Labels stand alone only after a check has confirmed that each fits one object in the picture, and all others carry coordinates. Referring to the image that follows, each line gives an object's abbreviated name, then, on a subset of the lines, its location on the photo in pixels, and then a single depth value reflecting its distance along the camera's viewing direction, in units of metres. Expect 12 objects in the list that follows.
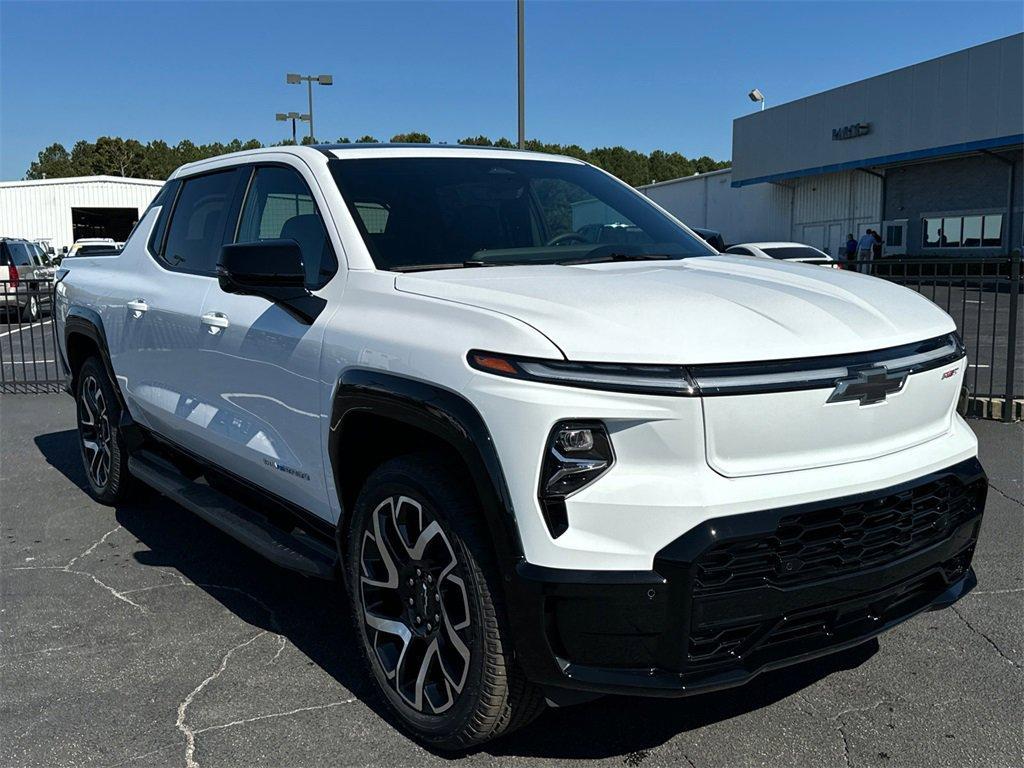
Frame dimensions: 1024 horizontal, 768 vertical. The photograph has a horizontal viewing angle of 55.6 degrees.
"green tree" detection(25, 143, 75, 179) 111.81
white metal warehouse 54.19
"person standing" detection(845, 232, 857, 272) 37.12
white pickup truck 2.48
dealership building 31.52
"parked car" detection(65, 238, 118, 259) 27.08
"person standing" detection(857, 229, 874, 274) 35.12
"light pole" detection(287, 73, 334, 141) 36.25
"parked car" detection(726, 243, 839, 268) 19.69
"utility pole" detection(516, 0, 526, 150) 16.59
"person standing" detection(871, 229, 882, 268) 36.39
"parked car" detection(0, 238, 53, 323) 20.60
